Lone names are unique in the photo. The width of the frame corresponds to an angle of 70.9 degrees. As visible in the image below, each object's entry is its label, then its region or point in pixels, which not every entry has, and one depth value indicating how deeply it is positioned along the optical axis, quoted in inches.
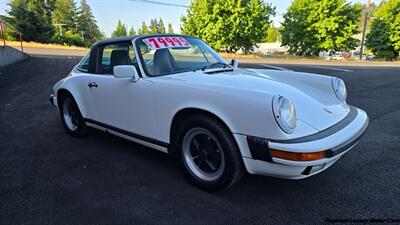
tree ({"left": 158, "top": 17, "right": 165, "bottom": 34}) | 4778.1
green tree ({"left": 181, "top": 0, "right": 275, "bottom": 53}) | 1165.7
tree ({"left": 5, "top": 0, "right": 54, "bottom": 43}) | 1197.1
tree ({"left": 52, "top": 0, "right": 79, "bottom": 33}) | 2568.7
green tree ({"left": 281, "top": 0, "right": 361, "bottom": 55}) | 1221.7
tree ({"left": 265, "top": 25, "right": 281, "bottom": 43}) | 4584.2
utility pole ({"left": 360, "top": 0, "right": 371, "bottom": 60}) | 1368.1
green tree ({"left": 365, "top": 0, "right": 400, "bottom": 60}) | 1278.3
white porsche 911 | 87.1
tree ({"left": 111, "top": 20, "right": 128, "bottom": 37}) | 4675.9
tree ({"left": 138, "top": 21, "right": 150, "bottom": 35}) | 4702.3
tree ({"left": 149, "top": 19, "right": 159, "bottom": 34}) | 4517.7
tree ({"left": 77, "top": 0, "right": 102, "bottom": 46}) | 2861.7
